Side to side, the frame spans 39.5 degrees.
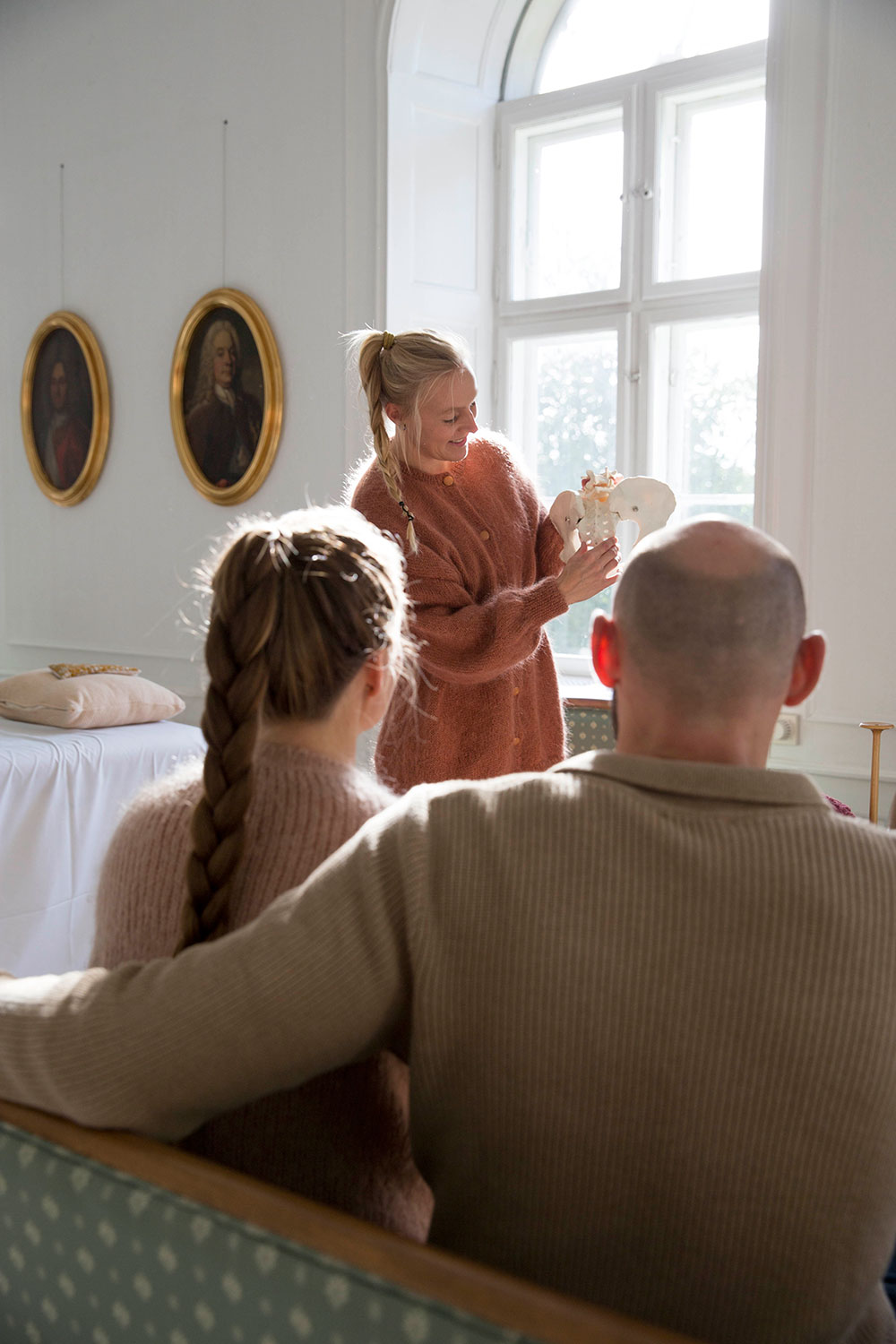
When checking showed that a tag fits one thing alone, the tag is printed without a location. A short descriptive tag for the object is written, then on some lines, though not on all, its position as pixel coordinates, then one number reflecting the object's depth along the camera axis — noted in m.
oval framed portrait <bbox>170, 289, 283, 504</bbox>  5.86
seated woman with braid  1.28
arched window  4.98
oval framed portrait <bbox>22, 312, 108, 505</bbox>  6.71
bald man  1.03
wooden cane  3.70
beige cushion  4.63
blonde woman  2.75
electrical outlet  4.29
